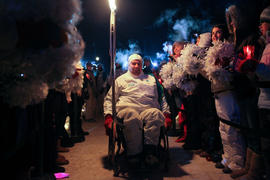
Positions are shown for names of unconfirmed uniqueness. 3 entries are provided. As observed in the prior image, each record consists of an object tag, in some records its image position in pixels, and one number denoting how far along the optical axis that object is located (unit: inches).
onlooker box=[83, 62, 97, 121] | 374.3
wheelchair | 136.7
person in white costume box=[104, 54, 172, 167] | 135.9
